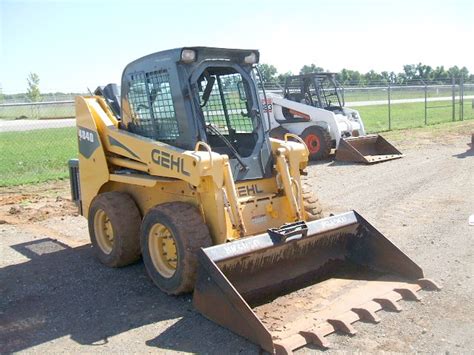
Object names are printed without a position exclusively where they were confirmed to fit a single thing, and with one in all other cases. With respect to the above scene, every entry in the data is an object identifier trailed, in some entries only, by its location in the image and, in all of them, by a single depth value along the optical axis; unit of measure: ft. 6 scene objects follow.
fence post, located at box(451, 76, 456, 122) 76.01
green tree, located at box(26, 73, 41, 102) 143.56
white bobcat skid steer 43.83
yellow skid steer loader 14.38
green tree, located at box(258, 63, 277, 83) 173.78
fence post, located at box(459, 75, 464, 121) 74.32
